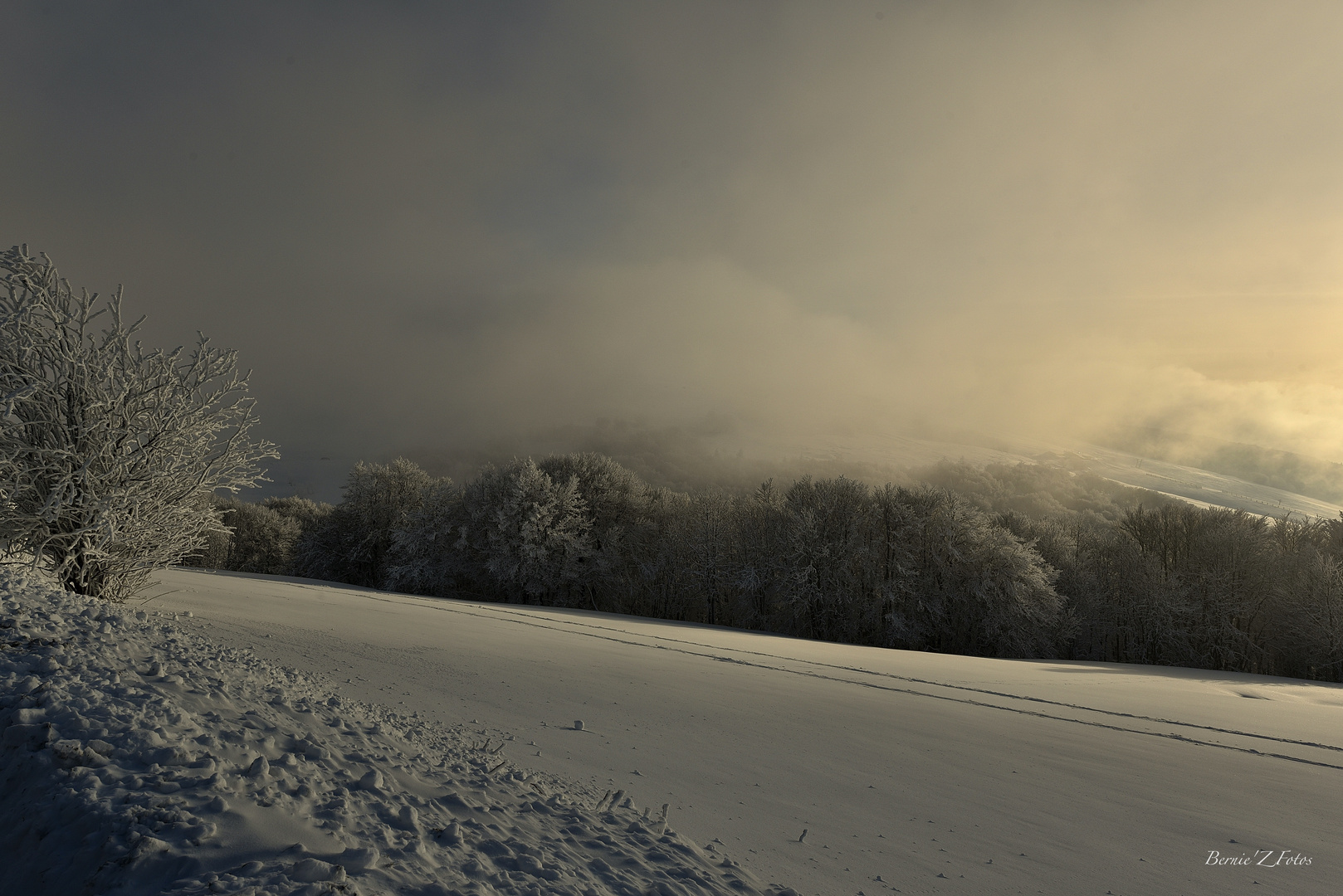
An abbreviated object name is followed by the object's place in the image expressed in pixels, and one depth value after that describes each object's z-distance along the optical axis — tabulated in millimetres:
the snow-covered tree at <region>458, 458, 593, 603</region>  38688
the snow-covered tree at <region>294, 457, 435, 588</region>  47031
